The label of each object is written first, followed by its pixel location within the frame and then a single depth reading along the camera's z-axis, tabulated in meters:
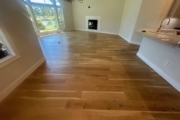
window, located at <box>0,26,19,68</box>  1.26
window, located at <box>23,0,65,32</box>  4.31
